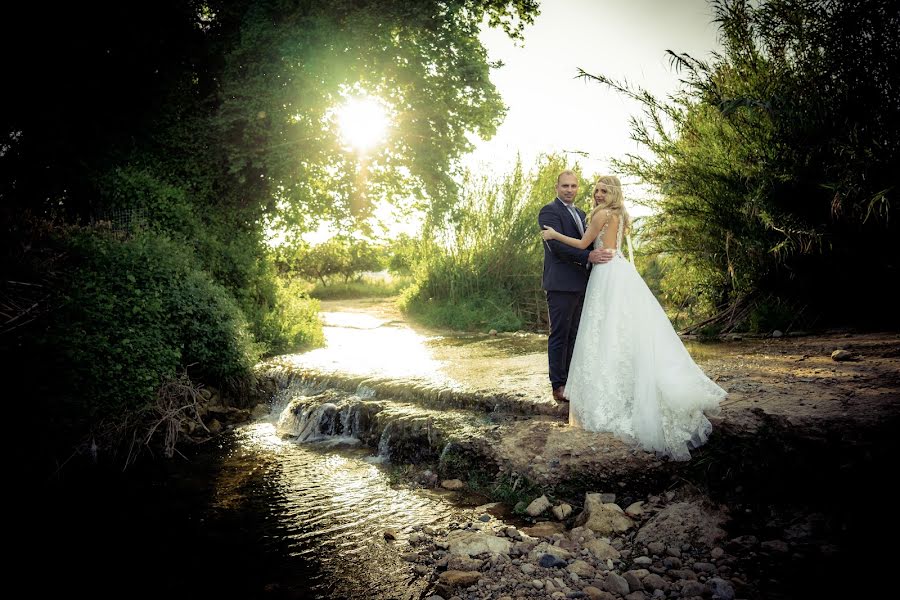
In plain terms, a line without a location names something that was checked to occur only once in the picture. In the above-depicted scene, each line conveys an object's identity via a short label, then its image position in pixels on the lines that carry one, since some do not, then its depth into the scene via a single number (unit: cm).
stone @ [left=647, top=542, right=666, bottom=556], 339
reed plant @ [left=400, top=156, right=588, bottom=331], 1444
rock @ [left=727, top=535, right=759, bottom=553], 327
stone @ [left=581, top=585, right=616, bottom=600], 299
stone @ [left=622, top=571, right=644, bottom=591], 305
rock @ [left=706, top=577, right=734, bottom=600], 284
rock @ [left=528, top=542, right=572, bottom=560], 345
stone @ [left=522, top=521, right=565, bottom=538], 381
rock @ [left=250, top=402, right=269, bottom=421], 788
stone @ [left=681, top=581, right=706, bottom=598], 292
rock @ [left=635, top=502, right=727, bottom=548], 344
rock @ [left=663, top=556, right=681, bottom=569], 323
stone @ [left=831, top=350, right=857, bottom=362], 561
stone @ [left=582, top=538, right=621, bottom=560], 341
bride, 420
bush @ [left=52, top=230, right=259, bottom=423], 590
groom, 514
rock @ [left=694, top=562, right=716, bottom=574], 312
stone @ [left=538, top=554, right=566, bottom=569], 334
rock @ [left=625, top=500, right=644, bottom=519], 385
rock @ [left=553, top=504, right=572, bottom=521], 404
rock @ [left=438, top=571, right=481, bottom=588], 323
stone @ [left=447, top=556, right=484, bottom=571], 339
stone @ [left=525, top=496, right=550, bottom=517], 412
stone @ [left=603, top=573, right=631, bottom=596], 303
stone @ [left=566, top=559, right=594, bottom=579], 323
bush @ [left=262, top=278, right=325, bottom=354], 1070
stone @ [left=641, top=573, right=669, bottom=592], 302
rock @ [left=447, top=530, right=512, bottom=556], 356
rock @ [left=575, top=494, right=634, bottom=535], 370
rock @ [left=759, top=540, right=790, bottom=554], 318
